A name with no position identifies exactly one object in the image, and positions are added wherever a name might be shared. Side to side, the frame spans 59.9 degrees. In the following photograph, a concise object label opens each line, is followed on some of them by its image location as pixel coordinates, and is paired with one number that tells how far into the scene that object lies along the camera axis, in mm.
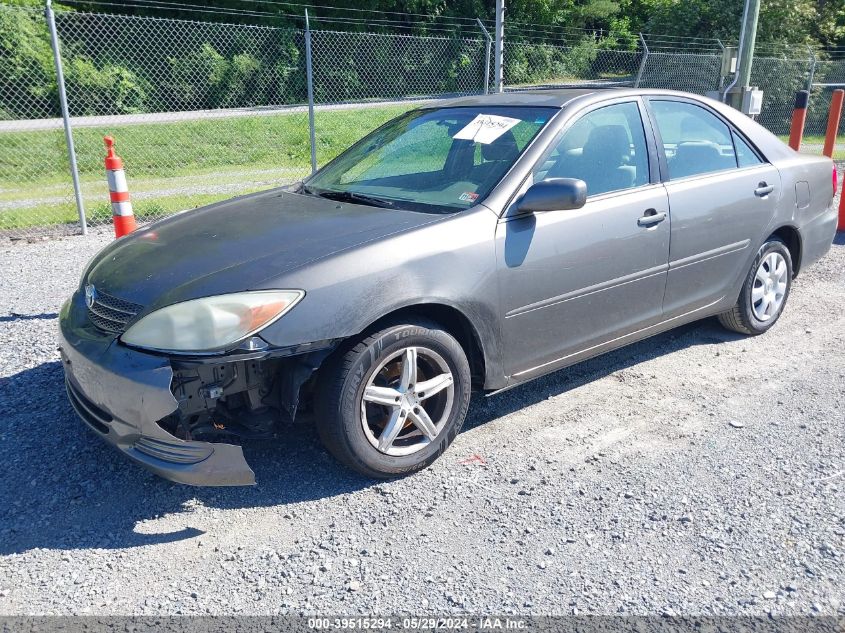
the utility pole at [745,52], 9227
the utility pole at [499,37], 9703
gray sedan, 2961
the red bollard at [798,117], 8844
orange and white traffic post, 5465
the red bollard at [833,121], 8641
